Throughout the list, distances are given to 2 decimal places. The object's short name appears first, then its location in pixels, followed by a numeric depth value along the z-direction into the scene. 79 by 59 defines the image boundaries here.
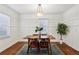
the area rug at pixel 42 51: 1.75
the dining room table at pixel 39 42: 1.74
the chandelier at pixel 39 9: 1.89
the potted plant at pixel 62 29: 2.50
